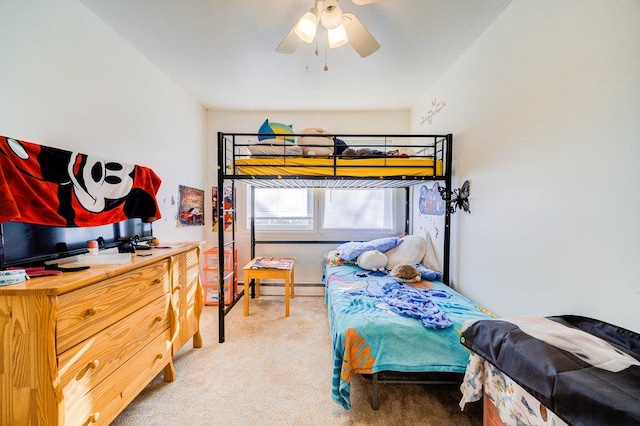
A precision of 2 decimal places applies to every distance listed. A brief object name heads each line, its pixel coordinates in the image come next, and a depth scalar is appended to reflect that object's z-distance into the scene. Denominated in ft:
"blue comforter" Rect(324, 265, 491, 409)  5.04
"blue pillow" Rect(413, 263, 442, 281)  8.58
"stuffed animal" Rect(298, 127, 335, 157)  7.77
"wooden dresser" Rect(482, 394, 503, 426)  4.01
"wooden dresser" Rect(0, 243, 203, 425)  3.36
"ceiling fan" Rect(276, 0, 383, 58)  4.91
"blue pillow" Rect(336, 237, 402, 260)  10.40
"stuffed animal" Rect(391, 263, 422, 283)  8.42
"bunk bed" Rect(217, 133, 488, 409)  7.73
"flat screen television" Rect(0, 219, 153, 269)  4.00
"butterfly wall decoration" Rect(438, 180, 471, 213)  7.45
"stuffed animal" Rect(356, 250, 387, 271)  9.64
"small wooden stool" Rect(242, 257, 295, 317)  9.82
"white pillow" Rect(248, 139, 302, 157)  7.70
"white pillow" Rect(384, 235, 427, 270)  9.78
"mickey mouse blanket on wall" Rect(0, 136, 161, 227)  3.76
